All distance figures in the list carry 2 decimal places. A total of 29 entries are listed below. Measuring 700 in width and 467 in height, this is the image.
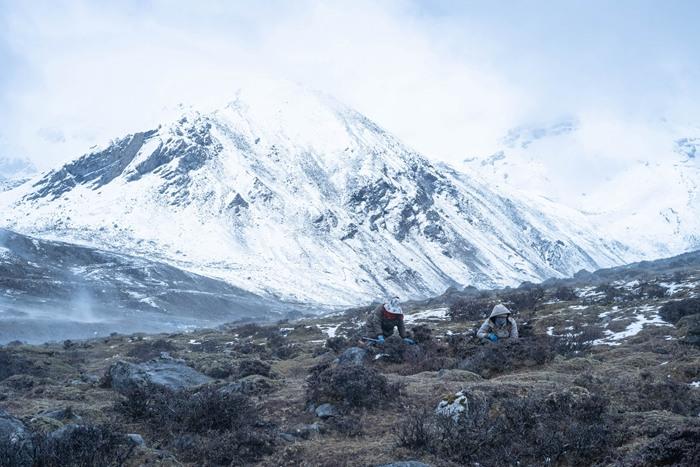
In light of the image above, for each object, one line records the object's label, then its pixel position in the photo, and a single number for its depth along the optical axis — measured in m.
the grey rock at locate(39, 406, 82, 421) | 10.53
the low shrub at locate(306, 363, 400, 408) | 11.23
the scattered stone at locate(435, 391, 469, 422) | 9.15
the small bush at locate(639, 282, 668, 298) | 30.28
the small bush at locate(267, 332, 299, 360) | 24.92
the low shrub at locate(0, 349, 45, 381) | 21.44
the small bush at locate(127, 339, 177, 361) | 27.39
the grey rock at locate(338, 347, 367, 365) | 15.76
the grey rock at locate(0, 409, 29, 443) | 7.91
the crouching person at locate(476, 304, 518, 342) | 15.86
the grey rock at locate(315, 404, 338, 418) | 10.80
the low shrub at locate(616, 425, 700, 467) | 5.89
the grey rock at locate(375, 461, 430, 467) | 7.13
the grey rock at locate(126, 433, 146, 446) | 8.78
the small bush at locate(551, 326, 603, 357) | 17.22
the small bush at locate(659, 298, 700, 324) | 21.52
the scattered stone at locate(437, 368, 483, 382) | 13.04
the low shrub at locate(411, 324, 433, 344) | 18.98
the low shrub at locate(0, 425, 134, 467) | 7.19
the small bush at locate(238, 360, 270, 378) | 16.73
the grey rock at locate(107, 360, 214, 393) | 13.70
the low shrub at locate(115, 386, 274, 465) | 8.81
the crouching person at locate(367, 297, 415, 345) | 17.98
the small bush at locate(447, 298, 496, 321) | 32.28
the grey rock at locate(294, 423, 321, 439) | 9.79
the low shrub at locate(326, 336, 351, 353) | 22.31
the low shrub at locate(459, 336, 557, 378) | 14.61
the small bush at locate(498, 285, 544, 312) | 32.78
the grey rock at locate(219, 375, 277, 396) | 12.95
